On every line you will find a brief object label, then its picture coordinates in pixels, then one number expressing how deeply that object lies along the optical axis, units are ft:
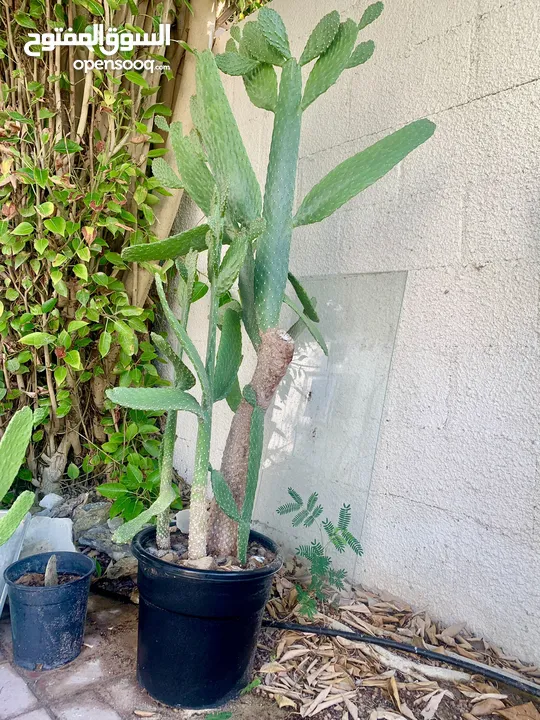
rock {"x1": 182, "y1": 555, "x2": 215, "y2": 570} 3.88
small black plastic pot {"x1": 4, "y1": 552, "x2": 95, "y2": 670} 4.21
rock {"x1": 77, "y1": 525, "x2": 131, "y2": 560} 6.03
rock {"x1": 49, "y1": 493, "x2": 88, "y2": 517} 6.95
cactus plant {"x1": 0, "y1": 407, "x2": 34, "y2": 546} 2.59
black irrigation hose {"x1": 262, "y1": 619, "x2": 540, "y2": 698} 3.84
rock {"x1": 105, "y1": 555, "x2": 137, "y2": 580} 5.70
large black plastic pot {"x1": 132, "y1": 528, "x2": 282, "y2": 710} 3.66
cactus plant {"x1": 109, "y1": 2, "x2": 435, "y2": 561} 4.06
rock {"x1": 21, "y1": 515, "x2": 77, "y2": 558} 5.48
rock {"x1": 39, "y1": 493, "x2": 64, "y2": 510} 7.06
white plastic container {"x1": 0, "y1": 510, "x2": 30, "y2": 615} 4.77
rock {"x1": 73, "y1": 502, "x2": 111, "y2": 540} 6.57
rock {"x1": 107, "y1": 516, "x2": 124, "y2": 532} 6.50
